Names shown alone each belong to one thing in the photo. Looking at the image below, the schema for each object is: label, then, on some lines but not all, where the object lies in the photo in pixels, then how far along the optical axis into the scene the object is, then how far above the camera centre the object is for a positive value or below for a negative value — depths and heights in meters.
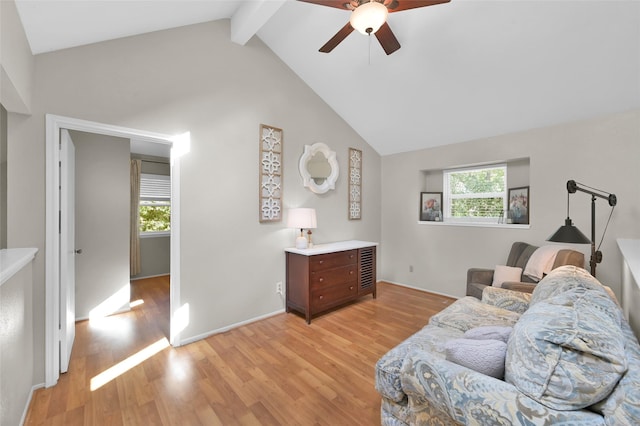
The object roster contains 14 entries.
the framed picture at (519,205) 3.34 +0.08
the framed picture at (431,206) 4.21 +0.08
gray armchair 2.40 -0.60
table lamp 3.15 -0.11
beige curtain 4.74 -0.19
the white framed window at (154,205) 5.05 +0.07
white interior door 2.06 -0.32
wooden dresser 3.02 -0.81
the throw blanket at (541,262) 2.54 -0.49
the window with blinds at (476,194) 3.70 +0.26
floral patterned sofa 0.81 -0.57
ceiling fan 1.62 +1.31
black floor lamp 1.95 -0.18
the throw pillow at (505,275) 2.76 -0.67
